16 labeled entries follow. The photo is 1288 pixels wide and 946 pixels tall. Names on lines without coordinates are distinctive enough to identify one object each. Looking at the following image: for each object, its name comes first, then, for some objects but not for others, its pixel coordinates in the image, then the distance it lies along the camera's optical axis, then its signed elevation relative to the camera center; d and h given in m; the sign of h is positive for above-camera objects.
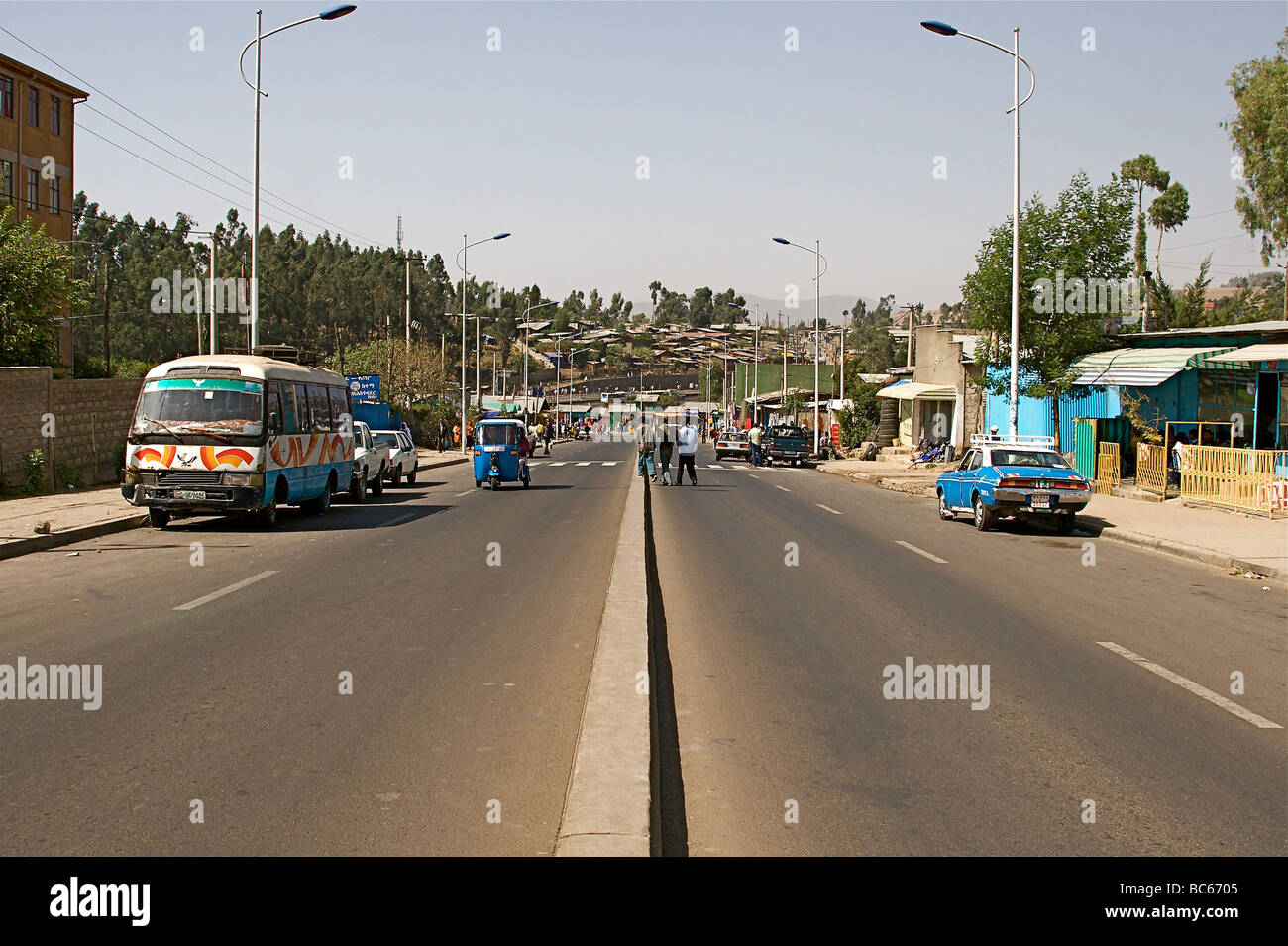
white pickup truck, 26.56 -0.62
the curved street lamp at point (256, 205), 27.12 +5.86
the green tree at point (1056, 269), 29.83 +4.60
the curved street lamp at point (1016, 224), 26.91 +5.30
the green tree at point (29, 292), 26.77 +3.58
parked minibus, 18.17 -0.02
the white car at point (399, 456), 33.22 -0.50
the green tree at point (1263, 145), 42.47 +11.51
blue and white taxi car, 19.94 -0.79
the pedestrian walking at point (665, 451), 32.69 -0.32
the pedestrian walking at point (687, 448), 33.56 -0.24
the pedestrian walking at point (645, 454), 33.34 -0.42
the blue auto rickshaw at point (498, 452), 30.91 -0.34
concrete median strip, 4.50 -1.56
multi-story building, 45.22 +12.28
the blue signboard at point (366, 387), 48.44 +2.23
